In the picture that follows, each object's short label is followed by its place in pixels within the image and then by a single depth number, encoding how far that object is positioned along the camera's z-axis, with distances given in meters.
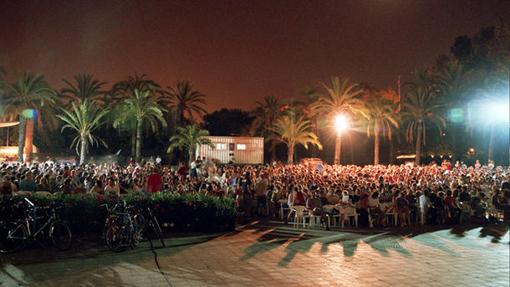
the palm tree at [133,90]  42.38
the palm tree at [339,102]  42.06
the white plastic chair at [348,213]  14.62
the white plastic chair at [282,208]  16.22
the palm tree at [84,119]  37.93
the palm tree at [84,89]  41.28
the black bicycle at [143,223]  10.45
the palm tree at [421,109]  42.25
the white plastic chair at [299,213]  14.36
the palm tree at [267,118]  48.06
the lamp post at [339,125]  41.81
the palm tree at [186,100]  45.88
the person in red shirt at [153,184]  13.62
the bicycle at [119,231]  10.01
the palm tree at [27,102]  35.81
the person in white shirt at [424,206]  15.32
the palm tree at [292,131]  43.53
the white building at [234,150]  44.66
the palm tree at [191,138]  40.22
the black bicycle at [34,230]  9.75
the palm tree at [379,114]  43.56
